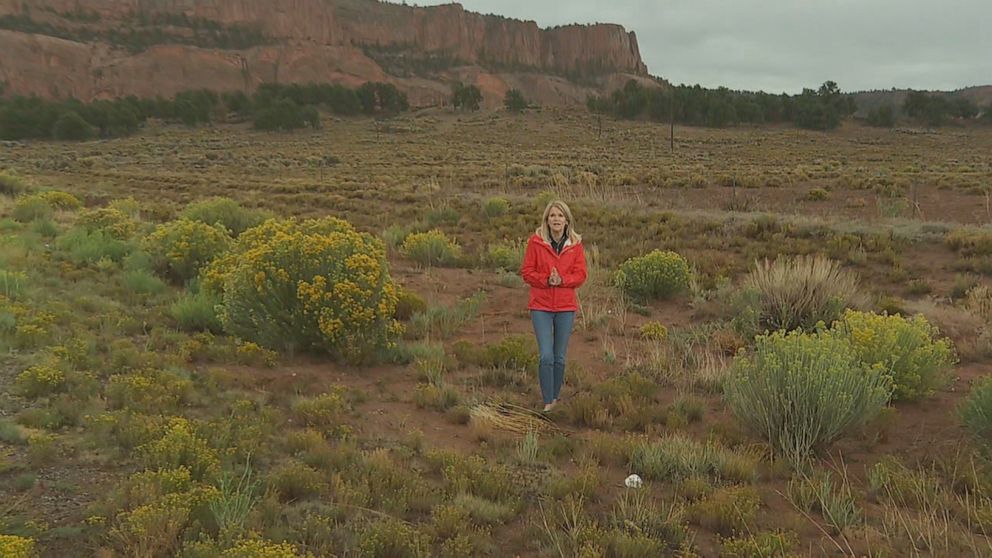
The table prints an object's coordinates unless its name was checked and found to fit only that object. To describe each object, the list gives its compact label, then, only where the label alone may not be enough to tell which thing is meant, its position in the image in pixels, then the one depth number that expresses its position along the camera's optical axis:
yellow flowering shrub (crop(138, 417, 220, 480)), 3.88
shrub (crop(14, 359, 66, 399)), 5.02
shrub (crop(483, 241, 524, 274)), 11.89
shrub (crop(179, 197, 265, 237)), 13.37
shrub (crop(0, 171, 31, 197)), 19.98
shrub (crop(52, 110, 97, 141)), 56.41
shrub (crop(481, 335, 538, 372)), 6.62
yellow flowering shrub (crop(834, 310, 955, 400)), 5.47
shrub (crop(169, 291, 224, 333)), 7.32
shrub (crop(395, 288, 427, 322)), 8.41
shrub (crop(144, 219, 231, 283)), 9.72
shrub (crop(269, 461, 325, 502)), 3.88
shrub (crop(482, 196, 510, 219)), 17.33
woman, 5.60
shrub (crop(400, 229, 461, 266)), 12.22
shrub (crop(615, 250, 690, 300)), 9.69
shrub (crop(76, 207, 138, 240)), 12.46
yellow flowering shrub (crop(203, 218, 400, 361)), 6.40
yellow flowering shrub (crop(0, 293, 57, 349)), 6.13
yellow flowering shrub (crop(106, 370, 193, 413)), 4.90
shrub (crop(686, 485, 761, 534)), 3.67
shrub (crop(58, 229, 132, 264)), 10.45
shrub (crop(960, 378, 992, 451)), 4.54
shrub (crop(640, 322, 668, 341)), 7.77
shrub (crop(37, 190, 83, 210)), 17.22
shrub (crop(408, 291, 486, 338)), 7.78
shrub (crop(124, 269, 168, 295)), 8.73
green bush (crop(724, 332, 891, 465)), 4.52
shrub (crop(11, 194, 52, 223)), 14.44
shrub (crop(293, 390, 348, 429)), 4.98
